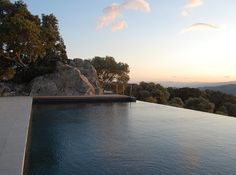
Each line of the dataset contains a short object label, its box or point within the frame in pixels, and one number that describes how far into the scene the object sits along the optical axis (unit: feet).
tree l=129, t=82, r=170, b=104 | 53.23
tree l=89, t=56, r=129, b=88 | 55.66
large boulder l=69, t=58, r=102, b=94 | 43.38
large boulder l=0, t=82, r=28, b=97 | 36.91
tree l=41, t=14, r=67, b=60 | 36.32
